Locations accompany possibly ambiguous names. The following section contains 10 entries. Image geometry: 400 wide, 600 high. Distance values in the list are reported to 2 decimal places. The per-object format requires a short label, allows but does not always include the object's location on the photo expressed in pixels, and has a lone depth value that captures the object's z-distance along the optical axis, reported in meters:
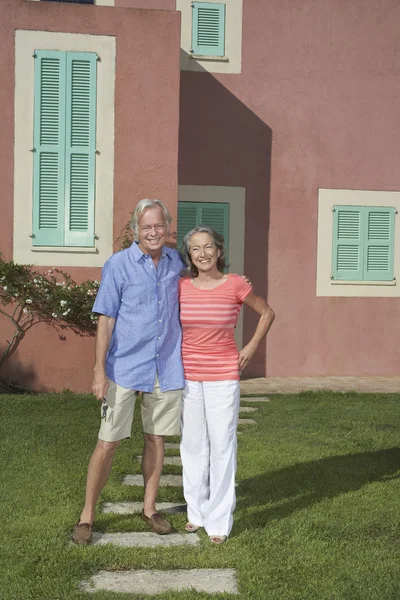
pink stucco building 10.31
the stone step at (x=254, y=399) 8.34
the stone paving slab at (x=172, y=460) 5.65
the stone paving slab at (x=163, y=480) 5.14
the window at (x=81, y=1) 10.61
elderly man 4.07
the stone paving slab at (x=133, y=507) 4.55
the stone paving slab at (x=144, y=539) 4.03
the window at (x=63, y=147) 8.47
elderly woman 4.13
